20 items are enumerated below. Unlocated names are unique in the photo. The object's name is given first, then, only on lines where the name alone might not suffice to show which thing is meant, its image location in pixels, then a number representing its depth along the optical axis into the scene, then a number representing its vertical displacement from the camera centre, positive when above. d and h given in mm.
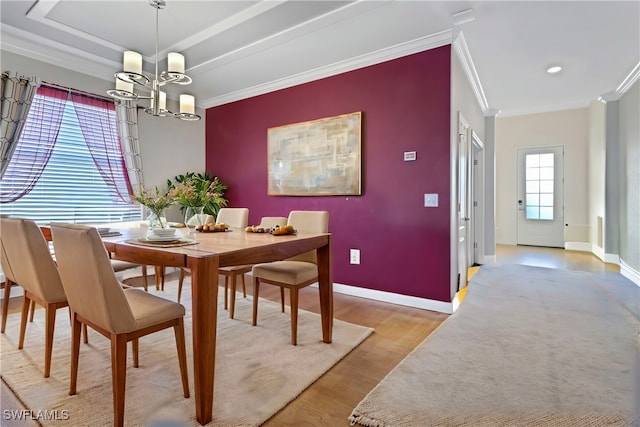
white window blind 3381 +233
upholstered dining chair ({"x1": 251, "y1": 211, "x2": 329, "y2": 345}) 2208 -431
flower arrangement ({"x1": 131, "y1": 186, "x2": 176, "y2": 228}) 1746 +51
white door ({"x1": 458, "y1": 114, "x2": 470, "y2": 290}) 3393 +144
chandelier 2188 +942
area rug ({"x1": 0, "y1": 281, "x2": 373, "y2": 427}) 1508 -918
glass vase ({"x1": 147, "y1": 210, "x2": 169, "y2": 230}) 1844 -55
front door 6656 +274
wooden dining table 1394 -235
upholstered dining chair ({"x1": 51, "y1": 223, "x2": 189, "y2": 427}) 1333 -440
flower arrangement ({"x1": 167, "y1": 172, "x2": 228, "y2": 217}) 1848 +82
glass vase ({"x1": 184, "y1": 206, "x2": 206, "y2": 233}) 2094 -38
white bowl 1791 -119
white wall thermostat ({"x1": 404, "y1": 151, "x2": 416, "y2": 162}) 3191 +537
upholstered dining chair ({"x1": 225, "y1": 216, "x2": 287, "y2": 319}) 2605 -487
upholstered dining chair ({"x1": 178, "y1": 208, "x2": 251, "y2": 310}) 3045 -85
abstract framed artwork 3564 +625
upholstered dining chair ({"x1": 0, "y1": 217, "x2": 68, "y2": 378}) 1753 -312
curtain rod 3443 +1334
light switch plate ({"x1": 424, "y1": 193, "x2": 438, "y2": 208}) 3078 +94
